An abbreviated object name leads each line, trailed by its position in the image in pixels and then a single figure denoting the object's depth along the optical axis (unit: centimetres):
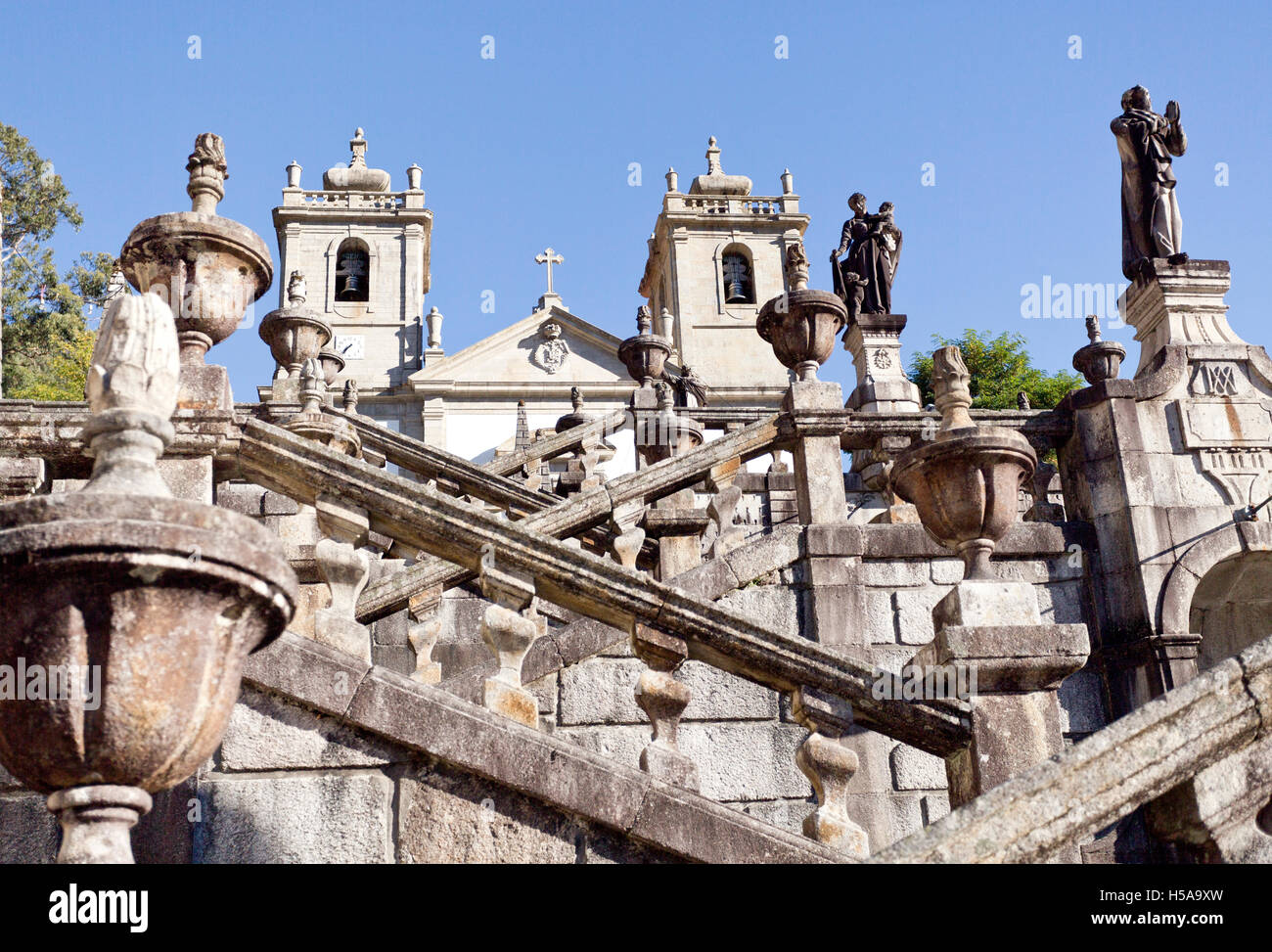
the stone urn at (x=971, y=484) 570
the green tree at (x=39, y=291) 3294
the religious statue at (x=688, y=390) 1605
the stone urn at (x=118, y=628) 295
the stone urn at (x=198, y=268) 546
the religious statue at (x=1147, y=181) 1096
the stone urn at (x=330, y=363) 1406
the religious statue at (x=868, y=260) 1480
